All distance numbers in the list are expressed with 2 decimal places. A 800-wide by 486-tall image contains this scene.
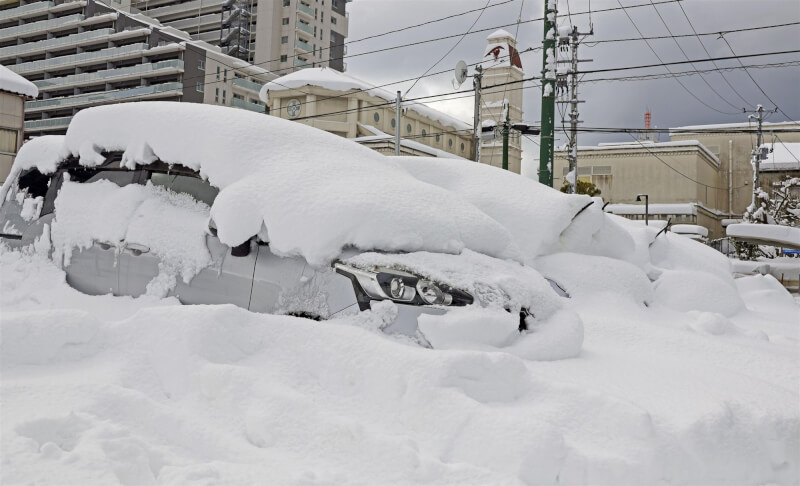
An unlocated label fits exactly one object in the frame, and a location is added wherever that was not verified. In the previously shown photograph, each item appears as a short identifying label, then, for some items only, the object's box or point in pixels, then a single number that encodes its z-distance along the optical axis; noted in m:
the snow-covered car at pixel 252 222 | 3.45
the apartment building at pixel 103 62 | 51.62
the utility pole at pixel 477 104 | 20.75
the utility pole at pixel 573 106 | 24.44
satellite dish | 22.02
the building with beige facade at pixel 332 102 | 36.06
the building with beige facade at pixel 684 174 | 40.41
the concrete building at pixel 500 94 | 45.95
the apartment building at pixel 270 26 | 61.31
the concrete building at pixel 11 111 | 24.00
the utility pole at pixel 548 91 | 12.52
